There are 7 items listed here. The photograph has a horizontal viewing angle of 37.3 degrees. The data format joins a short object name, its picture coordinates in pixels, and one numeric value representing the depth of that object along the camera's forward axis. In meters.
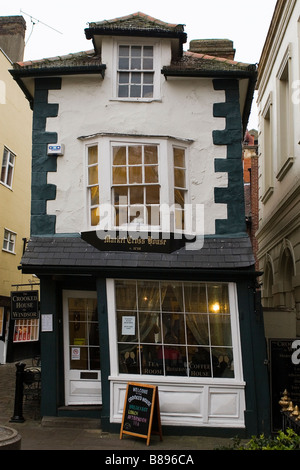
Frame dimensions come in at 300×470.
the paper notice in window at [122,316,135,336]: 8.51
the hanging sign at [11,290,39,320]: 9.94
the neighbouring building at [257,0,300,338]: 10.42
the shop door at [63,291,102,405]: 9.01
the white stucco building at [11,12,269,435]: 8.19
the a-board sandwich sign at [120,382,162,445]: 7.54
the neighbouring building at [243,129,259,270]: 20.11
